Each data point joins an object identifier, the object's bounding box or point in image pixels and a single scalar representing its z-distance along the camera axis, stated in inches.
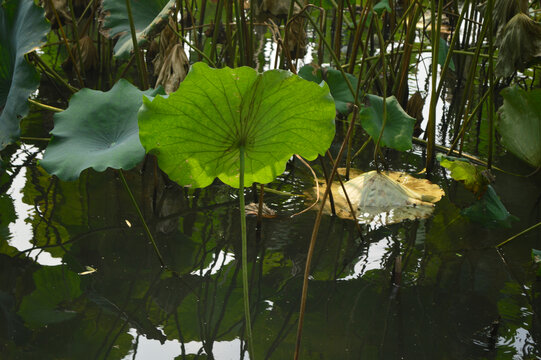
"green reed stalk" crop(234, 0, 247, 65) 161.5
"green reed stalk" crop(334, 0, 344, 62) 199.4
